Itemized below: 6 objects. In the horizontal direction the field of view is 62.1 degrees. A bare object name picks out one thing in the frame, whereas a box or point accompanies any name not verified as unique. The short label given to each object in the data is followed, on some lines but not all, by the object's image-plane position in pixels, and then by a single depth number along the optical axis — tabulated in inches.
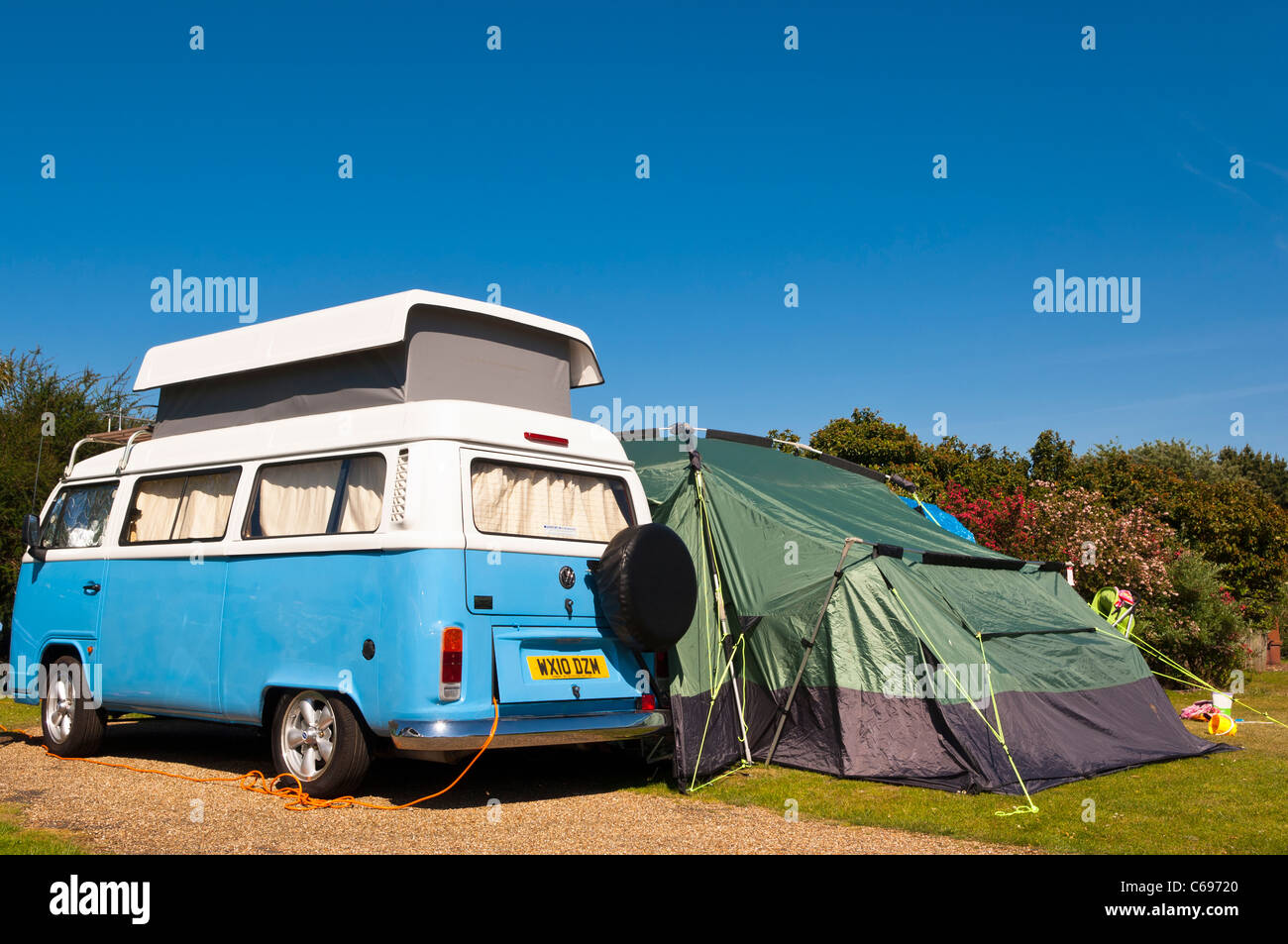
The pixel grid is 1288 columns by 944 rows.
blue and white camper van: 272.2
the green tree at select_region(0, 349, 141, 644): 609.9
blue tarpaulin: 520.2
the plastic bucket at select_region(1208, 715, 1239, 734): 434.0
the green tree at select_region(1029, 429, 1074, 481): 1323.8
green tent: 323.6
